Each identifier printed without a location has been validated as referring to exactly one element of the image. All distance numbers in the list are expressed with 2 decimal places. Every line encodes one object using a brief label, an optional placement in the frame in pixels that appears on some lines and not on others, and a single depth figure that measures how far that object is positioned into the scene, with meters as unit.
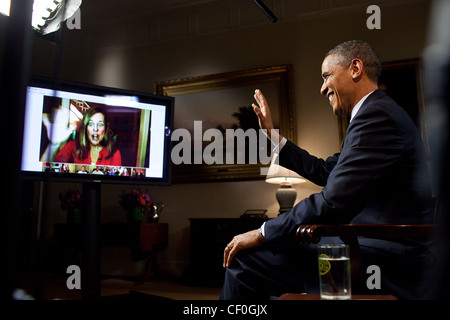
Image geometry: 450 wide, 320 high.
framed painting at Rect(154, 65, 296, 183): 4.31
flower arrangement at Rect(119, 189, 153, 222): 4.31
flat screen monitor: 1.56
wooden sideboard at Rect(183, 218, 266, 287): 3.86
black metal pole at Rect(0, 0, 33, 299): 0.47
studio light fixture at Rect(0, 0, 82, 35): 0.98
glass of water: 0.96
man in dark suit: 1.19
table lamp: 3.74
